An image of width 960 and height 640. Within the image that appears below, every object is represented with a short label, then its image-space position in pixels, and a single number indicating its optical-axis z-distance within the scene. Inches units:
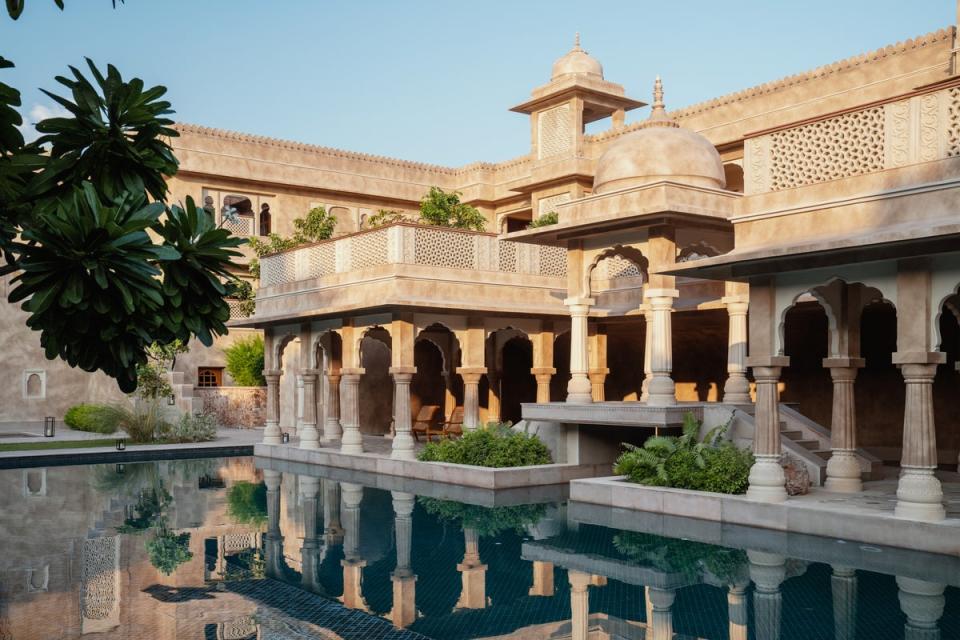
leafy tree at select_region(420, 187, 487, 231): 986.1
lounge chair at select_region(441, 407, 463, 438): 910.7
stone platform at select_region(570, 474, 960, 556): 391.9
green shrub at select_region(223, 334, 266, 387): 1228.5
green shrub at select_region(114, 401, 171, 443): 989.8
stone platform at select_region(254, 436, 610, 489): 614.2
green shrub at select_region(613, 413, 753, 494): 490.6
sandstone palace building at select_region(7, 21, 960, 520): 418.6
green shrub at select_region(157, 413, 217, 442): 996.6
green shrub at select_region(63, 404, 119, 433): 1055.6
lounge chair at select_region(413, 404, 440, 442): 924.6
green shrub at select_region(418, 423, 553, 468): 636.7
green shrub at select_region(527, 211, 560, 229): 977.5
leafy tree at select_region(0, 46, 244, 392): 175.6
